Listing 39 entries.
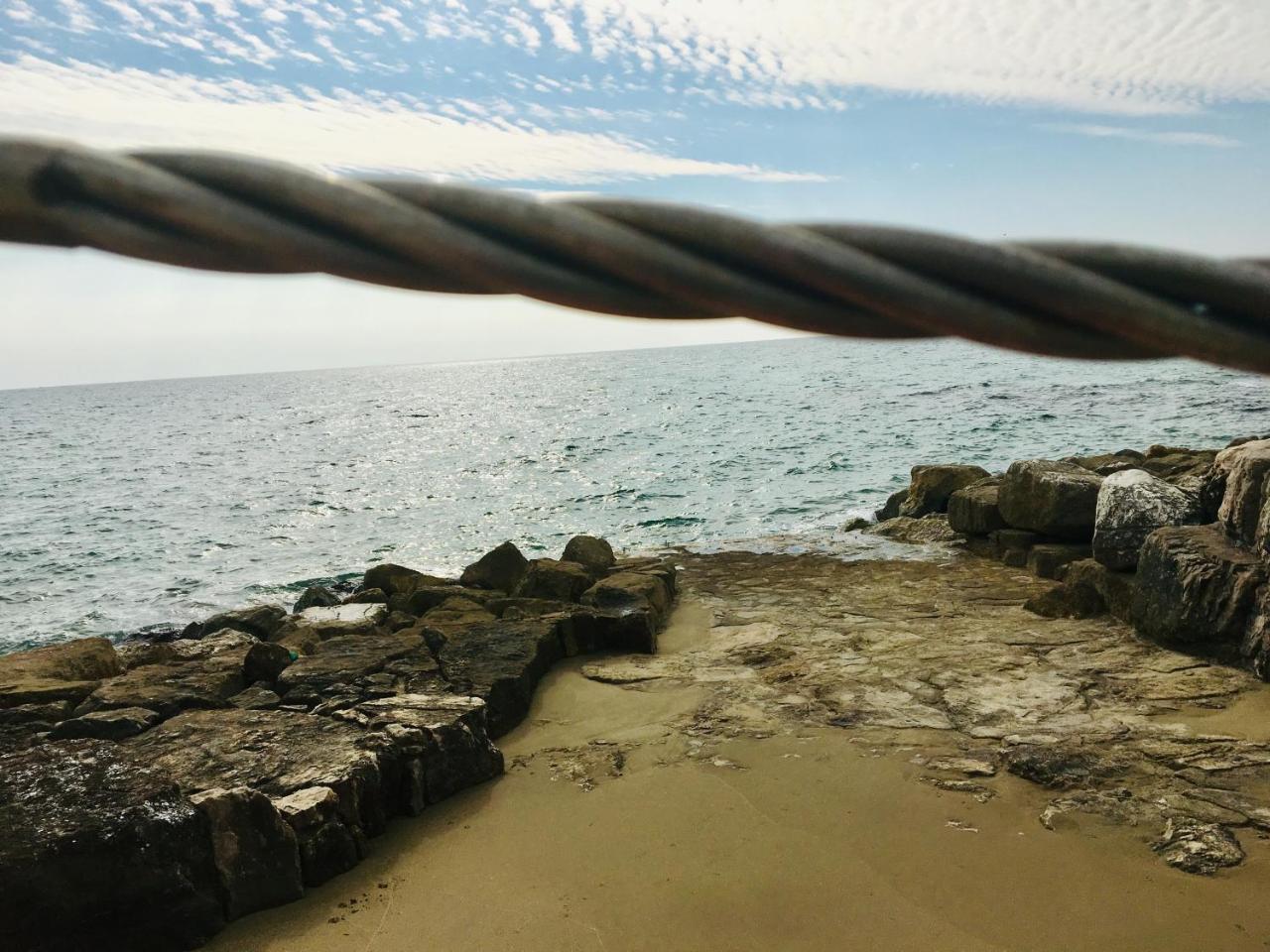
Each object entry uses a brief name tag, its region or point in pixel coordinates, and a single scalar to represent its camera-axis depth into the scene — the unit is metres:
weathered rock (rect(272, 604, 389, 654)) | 8.66
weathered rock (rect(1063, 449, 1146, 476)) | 12.37
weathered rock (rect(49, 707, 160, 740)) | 5.05
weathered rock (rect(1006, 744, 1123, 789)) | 4.68
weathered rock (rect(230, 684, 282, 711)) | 5.52
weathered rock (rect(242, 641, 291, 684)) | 6.50
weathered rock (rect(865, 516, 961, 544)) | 12.08
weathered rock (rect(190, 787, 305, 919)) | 3.68
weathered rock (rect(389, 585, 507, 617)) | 9.27
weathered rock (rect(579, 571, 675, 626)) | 7.89
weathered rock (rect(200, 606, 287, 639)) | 10.91
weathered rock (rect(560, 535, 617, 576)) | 10.51
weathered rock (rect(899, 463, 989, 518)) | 14.03
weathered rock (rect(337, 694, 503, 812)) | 4.72
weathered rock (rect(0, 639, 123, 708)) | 6.37
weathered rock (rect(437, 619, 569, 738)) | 5.77
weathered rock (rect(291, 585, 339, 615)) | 12.99
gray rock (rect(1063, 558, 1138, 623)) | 7.39
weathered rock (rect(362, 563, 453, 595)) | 11.77
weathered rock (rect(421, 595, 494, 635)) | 7.66
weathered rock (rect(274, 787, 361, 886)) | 3.92
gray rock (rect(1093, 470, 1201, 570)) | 7.71
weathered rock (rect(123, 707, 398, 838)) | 4.23
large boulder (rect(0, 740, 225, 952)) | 3.15
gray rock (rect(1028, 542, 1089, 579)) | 9.39
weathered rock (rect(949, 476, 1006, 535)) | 10.83
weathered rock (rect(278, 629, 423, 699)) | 5.76
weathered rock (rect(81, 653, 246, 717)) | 5.71
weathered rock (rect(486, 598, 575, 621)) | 7.91
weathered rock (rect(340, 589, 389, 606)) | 11.15
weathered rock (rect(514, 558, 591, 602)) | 8.94
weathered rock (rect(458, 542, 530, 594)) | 10.70
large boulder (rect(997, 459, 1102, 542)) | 9.58
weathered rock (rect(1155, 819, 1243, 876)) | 3.89
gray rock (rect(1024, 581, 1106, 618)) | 7.63
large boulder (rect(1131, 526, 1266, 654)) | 6.14
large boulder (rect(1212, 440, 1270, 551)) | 6.24
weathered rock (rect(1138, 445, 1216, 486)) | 12.01
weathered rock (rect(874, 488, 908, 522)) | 14.77
